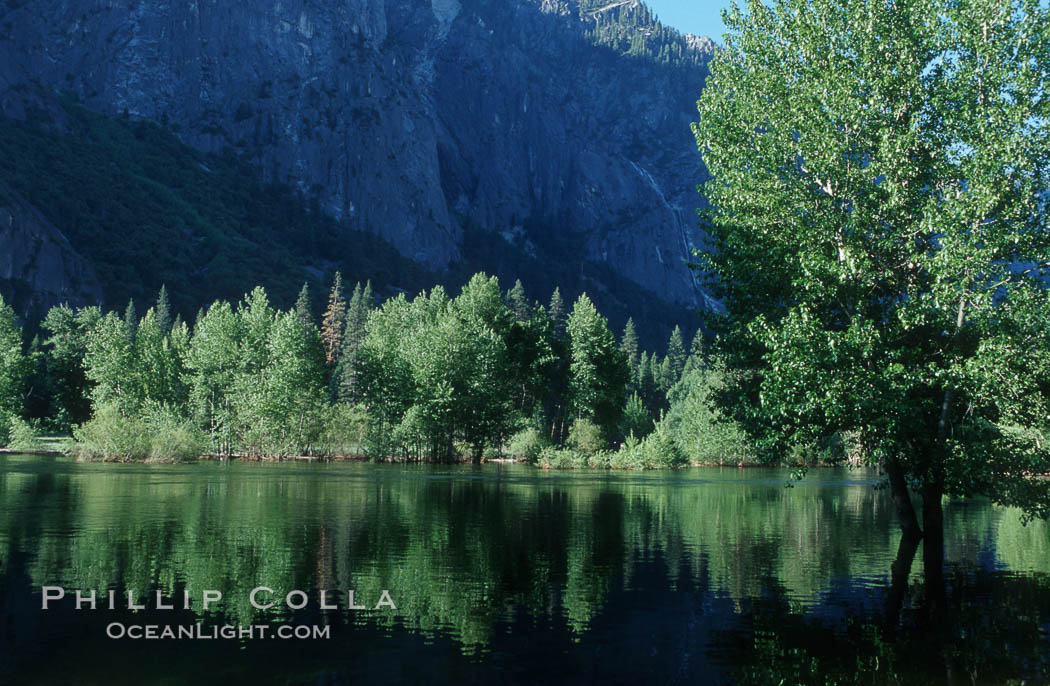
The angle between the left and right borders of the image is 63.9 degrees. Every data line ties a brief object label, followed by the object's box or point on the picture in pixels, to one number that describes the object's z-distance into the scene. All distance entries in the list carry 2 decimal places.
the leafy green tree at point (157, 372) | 93.81
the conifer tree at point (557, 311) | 137.12
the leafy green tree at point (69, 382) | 109.94
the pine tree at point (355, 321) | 141.18
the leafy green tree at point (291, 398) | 84.44
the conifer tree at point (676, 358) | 190.50
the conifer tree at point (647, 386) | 168.38
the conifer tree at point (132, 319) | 148.68
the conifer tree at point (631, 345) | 166.25
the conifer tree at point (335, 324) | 148.75
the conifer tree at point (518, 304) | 134.25
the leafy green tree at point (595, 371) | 99.44
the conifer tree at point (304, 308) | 146.12
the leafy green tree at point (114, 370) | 92.50
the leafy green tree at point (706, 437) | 100.00
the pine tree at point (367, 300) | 152.12
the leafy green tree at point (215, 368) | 90.88
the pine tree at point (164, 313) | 164.54
